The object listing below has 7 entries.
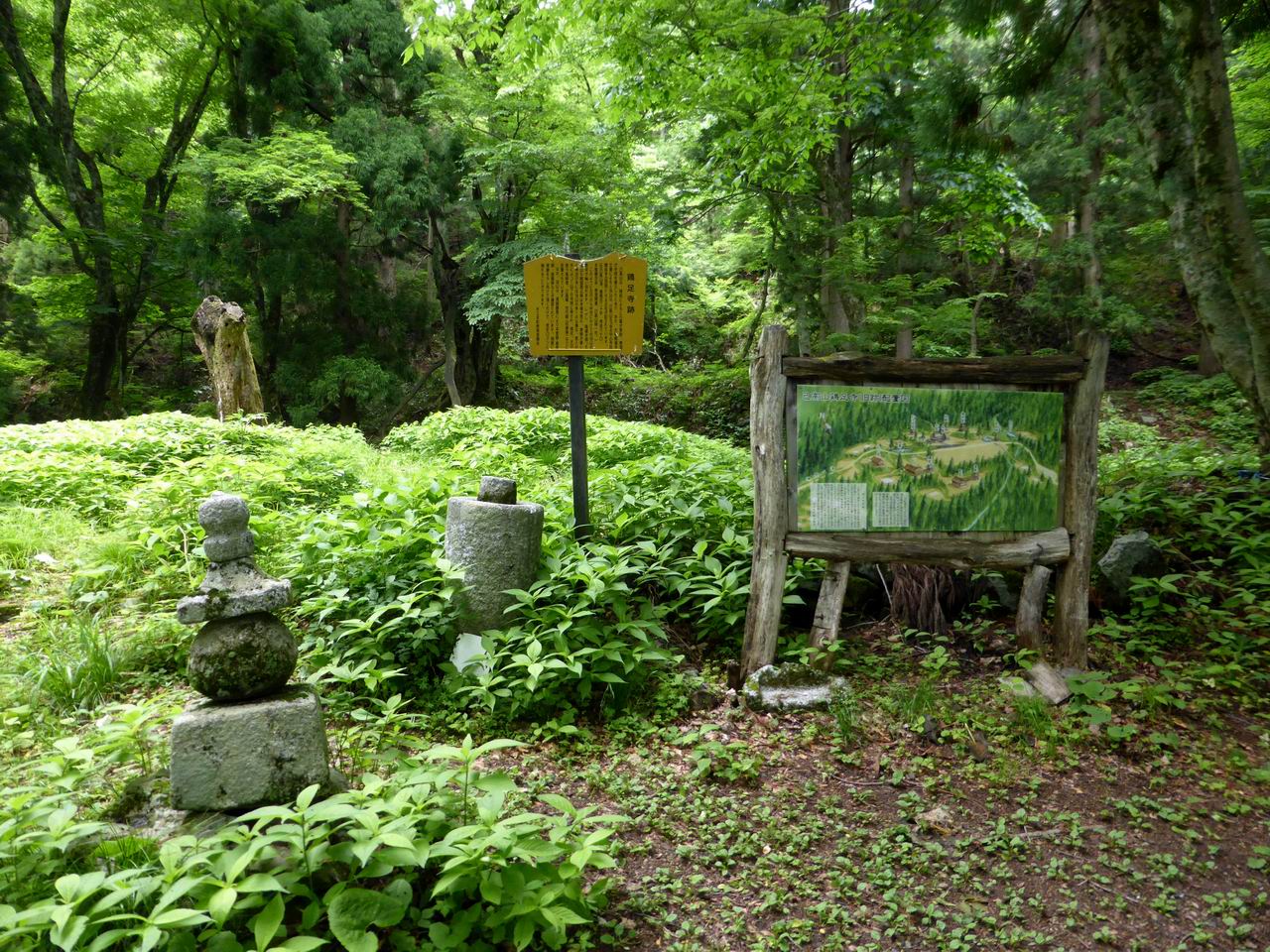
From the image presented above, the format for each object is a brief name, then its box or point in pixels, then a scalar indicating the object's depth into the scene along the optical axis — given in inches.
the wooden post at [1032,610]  162.6
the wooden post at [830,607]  161.6
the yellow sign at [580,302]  189.5
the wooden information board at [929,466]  155.2
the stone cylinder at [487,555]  159.2
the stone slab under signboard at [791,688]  153.5
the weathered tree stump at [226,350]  445.4
